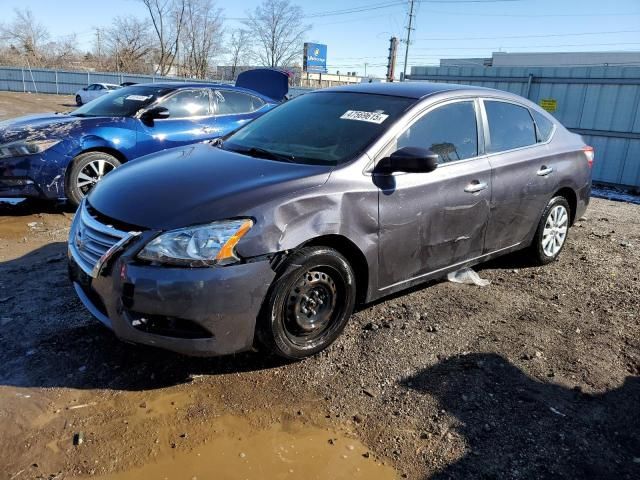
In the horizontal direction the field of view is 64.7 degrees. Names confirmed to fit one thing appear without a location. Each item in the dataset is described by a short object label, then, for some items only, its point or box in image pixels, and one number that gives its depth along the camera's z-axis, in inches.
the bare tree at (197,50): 2111.2
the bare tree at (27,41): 2176.1
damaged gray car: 103.9
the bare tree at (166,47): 2082.7
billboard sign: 2039.9
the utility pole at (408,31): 1944.9
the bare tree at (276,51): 2198.6
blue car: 223.3
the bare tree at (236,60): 2180.1
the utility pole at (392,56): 1587.1
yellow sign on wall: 463.2
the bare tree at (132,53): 2155.5
